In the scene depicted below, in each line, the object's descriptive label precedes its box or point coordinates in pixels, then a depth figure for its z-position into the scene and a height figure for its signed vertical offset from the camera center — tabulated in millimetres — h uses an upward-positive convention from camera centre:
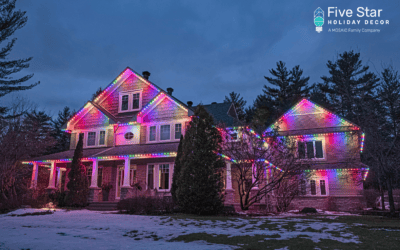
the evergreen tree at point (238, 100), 44397 +12084
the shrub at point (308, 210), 16533 -1716
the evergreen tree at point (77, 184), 16391 -343
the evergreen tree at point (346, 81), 37406 +13362
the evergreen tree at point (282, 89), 41781 +12970
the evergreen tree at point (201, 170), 11883 +371
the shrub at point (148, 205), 12781 -1182
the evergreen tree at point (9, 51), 19297 +8733
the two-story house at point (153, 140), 18891 +2687
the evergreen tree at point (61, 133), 37534 +5996
